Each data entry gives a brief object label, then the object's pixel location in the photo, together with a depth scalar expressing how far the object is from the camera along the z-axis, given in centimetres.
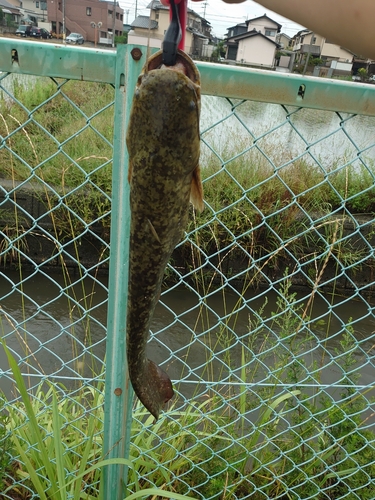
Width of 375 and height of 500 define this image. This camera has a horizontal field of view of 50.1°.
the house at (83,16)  3192
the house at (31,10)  3840
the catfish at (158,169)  72
